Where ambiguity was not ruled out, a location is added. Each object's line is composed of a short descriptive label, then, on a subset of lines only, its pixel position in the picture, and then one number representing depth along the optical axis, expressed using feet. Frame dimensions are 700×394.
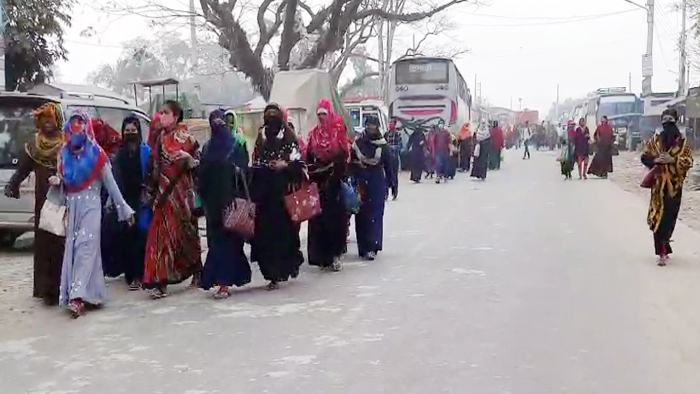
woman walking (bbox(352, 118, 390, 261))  31.09
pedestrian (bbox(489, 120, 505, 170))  87.51
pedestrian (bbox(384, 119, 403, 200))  33.17
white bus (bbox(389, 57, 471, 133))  95.25
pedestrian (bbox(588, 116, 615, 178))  74.95
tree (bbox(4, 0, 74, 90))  58.08
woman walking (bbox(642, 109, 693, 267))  29.01
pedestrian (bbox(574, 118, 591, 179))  73.05
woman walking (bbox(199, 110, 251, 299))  24.25
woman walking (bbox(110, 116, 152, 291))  25.61
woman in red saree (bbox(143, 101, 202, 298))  24.21
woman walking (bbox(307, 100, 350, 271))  27.78
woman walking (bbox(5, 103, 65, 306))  23.41
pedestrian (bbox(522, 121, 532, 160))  125.51
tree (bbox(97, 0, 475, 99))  77.15
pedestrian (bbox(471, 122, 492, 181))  74.64
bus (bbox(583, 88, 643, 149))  140.77
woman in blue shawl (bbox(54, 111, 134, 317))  22.66
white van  31.71
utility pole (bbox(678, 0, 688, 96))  138.66
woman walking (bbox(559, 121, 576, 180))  73.77
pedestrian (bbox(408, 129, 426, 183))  73.38
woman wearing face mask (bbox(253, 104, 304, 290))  25.68
